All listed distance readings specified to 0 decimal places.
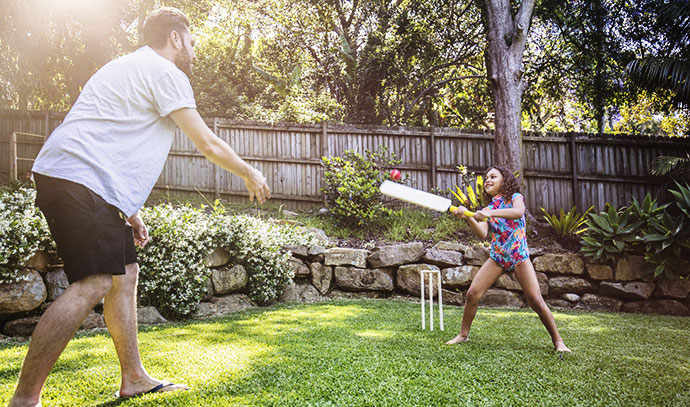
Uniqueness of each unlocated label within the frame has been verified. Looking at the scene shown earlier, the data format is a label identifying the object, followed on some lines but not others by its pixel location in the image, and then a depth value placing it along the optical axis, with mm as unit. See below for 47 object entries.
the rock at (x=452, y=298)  6613
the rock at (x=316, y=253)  6586
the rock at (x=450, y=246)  6855
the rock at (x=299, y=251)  6488
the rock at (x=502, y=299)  6559
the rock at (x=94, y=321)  4137
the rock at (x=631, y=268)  6406
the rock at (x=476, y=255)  6695
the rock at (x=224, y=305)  5099
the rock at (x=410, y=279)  6598
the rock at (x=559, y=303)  6581
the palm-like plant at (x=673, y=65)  8578
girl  3568
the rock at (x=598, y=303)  6520
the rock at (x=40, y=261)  3980
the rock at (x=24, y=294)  3730
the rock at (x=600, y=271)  6574
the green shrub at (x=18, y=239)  3630
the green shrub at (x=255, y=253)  5484
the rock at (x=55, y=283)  4082
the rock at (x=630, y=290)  6430
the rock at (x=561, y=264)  6664
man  1920
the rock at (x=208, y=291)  5234
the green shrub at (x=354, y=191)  7668
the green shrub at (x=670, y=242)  5945
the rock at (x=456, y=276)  6680
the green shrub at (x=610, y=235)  6352
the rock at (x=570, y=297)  6633
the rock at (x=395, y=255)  6684
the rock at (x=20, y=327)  3840
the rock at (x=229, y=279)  5408
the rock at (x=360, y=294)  6613
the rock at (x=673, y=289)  6254
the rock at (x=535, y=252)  6794
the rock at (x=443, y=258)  6715
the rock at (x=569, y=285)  6632
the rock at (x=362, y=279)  6641
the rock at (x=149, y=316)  4402
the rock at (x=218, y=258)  5305
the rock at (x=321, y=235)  7207
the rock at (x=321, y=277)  6559
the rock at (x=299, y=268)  6398
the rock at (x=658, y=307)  6285
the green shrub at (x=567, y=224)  7266
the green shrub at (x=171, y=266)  4500
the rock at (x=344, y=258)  6641
